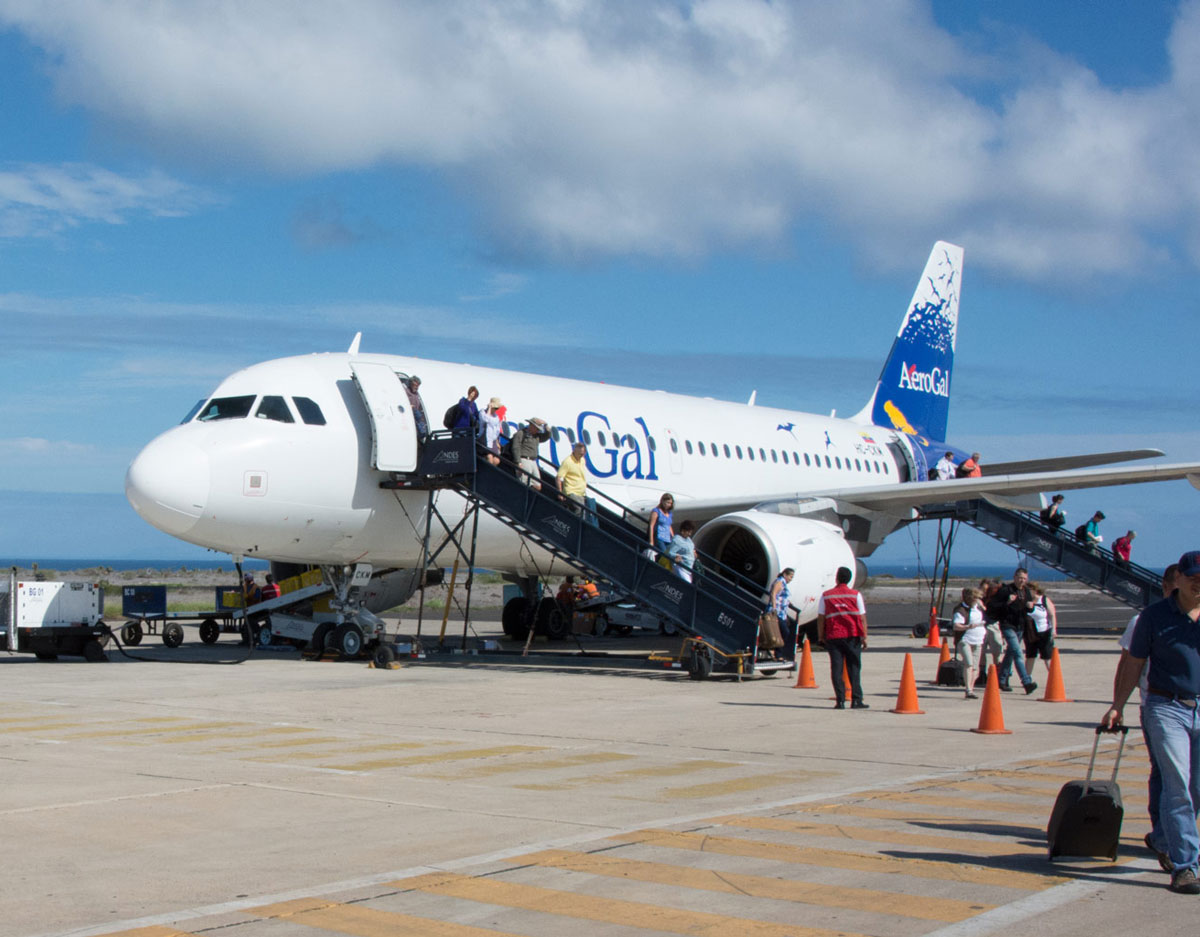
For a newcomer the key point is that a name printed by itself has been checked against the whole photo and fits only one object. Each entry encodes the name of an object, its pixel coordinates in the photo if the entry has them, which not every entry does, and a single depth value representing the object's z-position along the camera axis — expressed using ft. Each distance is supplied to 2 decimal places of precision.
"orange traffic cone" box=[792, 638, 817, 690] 53.52
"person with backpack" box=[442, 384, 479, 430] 61.00
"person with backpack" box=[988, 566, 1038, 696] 51.08
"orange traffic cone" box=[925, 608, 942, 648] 84.42
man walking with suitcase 20.53
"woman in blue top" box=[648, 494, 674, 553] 61.31
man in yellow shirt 63.26
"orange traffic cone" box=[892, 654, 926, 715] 44.73
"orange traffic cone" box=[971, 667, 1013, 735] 39.01
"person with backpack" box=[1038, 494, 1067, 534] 97.40
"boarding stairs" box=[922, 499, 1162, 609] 93.20
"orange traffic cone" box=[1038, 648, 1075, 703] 48.85
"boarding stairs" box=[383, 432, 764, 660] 57.26
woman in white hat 61.21
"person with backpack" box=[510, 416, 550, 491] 62.75
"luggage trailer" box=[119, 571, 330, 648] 70.85
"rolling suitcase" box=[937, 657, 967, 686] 54.54
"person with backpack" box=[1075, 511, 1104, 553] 97.98
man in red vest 45.39
